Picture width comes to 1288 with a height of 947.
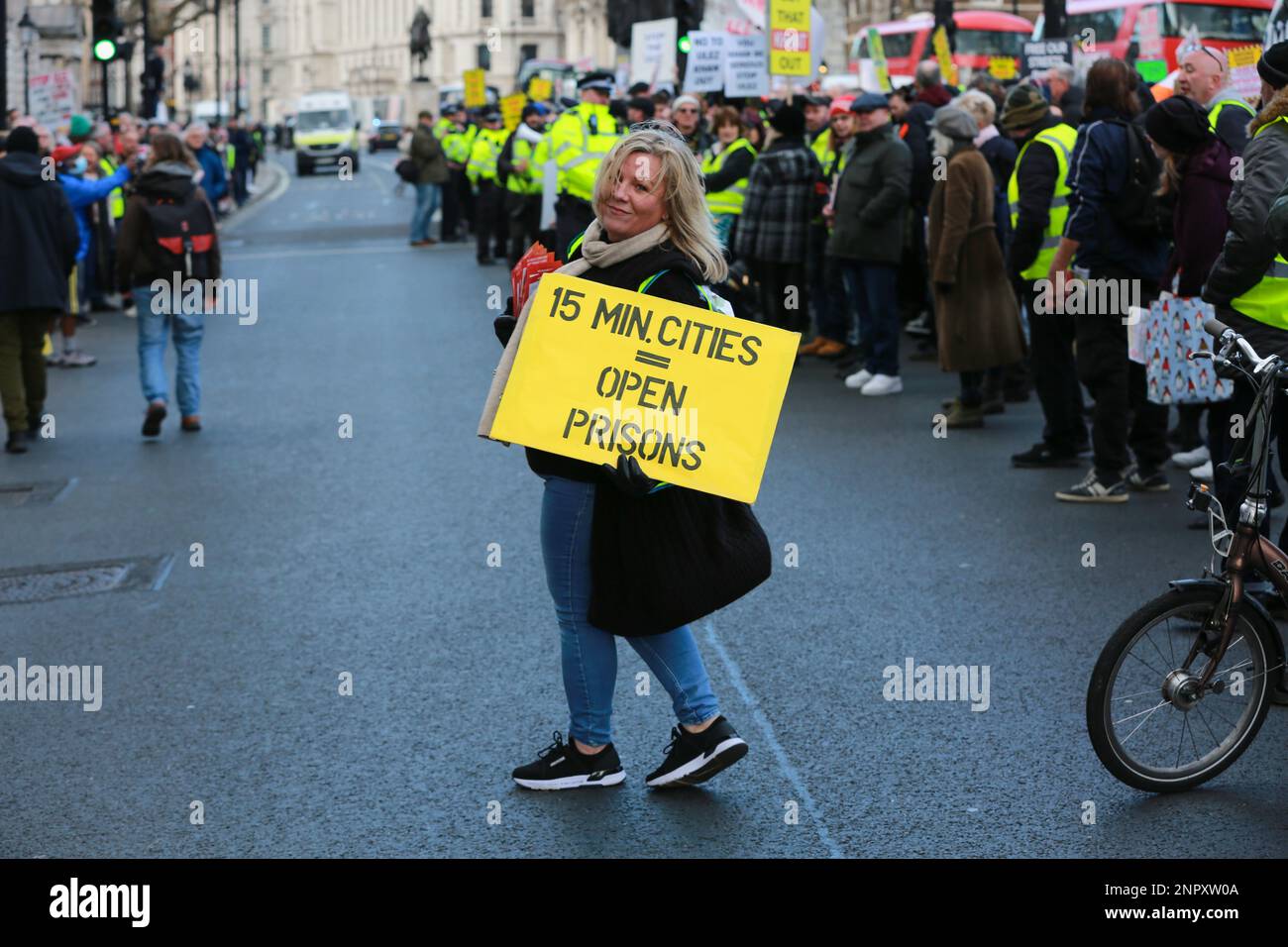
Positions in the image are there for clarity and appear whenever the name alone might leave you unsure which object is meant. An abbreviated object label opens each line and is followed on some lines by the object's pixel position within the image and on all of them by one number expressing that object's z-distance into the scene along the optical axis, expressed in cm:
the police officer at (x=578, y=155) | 1510
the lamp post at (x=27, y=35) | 2377
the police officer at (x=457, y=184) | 2936
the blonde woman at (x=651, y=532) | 507
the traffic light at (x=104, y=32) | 2362
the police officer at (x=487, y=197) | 2525
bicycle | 527
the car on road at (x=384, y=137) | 9900
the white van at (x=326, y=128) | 6906
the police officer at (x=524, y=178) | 2220
